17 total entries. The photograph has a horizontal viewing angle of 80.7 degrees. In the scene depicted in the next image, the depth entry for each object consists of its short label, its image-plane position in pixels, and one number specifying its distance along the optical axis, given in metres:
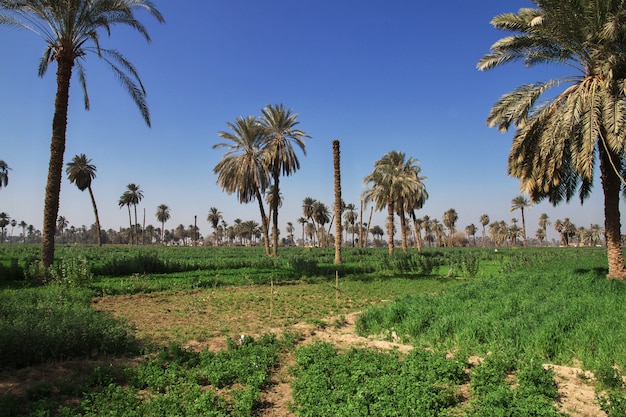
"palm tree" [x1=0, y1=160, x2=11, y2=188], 48.09
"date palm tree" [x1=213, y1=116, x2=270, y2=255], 33.62
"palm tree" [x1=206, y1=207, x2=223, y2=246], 105.40
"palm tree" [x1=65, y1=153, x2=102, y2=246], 52.94
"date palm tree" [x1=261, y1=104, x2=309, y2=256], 33.00
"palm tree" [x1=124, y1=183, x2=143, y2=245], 75.31
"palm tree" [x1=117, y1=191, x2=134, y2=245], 75.19
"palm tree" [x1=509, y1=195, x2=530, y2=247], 76.89
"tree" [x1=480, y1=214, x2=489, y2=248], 111.25
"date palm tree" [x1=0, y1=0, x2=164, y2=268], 15.49
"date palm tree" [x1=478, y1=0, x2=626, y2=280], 12.80
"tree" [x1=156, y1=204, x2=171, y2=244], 101.88
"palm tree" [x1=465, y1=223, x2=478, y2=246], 130.50
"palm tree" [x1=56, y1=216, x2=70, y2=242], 114.00
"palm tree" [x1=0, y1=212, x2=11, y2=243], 98.81
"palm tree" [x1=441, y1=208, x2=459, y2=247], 95.56
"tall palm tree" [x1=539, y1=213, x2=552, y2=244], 113.44
